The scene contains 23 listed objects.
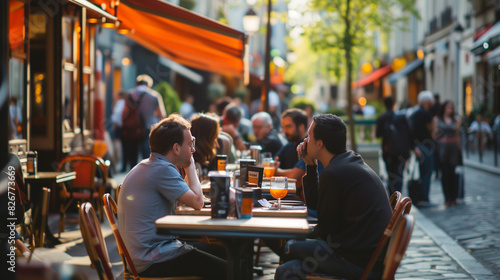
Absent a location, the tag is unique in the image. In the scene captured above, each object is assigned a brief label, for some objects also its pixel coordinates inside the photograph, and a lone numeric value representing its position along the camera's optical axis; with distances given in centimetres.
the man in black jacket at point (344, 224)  369
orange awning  800
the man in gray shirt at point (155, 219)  380
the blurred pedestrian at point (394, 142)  1056
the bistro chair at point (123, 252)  376
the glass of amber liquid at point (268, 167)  610
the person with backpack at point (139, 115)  1236
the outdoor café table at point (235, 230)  338
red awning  4797
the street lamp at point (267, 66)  1230
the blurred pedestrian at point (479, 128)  2092
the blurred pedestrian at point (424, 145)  1084
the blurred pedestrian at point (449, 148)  1080
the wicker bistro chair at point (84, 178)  793
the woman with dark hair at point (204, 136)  639
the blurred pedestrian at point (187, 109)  1953
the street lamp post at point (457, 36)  2177
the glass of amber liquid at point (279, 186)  447
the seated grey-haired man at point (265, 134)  802
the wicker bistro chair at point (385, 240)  354
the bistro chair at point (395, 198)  418
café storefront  823
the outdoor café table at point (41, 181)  665
